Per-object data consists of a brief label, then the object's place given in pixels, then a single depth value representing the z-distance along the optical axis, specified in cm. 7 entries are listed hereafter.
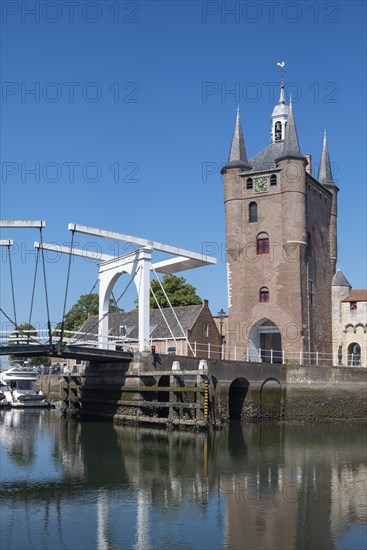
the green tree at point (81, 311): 5706
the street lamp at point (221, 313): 3707
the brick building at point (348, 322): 3772
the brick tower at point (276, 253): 3569
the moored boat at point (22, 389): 3894
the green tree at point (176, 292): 4950
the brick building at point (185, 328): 4103
